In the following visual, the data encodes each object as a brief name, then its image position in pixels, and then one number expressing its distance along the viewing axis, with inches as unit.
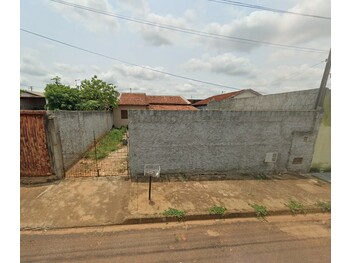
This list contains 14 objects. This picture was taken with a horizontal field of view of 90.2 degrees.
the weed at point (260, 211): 179.2
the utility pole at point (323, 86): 246.7
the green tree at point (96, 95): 574.9
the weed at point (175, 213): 167.2
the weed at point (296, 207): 188.0
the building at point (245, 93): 926.9
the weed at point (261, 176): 254.2
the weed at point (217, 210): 173.3
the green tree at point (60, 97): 510.9
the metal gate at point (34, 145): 204.2
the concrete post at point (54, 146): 209.4
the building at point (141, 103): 762.2
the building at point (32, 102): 835.4
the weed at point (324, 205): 193.2
